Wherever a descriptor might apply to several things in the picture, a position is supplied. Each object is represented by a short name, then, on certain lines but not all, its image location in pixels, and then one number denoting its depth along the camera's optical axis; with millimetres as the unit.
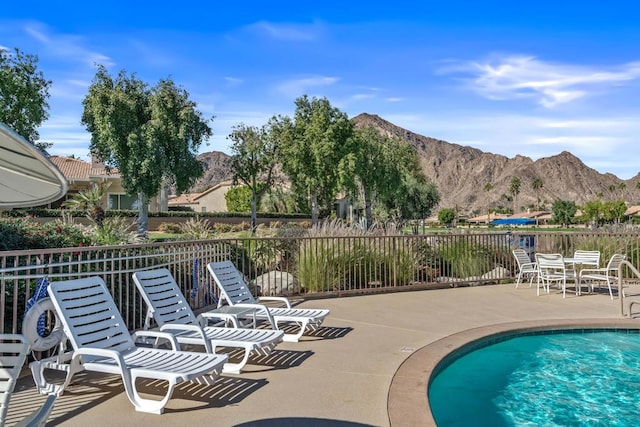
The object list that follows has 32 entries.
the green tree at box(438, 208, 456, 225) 82562
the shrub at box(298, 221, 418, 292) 11148
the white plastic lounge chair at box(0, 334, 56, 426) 2793
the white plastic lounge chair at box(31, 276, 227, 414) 4250
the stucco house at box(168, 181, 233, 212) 70438
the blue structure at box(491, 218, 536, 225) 116306
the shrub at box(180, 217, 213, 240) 13237
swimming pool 4337
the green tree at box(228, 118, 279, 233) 40031
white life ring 4831
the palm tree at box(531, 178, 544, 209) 159812
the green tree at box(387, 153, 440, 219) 48469
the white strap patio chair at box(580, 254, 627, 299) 10975
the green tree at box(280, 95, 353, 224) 35375
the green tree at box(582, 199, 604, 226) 87450
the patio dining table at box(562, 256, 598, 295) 11241
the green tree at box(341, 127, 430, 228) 37438
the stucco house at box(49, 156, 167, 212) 41812
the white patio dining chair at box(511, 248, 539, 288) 12298
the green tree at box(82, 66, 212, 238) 31766
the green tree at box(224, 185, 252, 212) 60119
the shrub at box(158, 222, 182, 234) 40062
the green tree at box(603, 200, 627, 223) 85562
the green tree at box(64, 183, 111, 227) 24516
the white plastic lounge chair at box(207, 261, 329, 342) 6727
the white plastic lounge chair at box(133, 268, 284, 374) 5383
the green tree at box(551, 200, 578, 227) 109625
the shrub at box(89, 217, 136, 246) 9656
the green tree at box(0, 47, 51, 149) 25188
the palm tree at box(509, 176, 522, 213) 147875
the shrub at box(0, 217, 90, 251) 7203
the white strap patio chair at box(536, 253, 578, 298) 10977
